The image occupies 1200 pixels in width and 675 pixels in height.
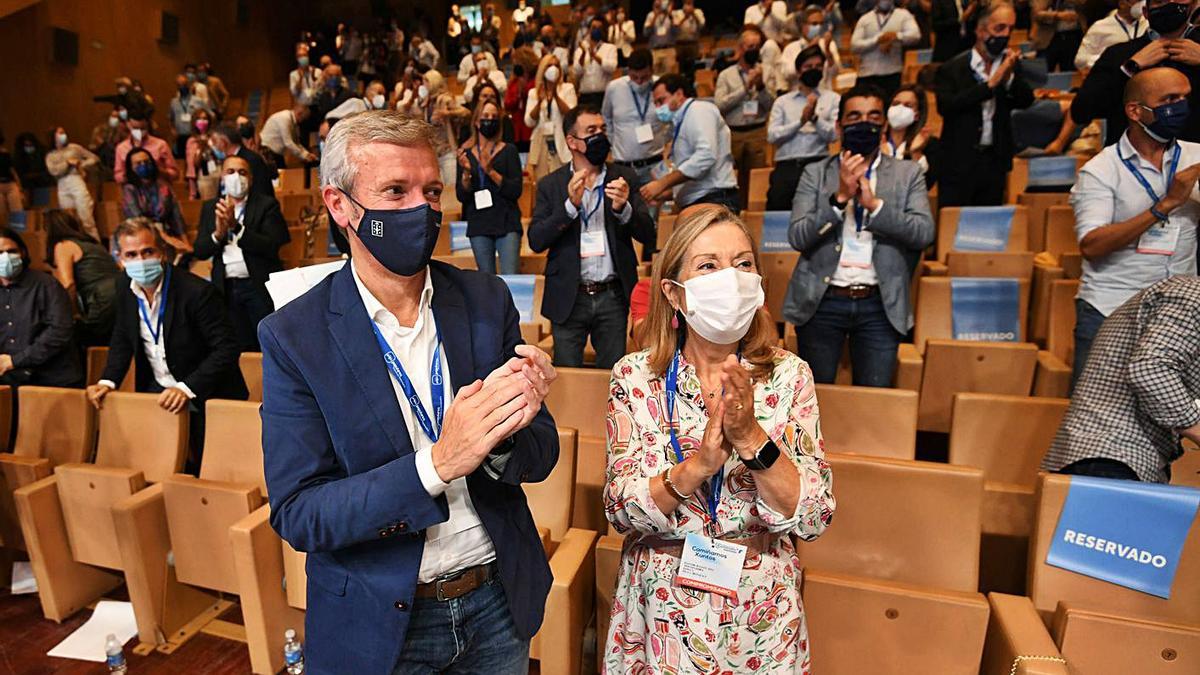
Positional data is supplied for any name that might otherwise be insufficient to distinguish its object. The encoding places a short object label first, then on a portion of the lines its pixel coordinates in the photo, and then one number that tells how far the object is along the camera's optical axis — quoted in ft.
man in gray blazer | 6.23
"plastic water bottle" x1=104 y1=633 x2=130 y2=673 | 5.90
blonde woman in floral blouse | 3.40
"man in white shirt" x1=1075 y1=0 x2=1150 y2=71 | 10.11
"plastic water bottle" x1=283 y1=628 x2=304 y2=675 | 5.88
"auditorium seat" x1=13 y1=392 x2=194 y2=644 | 6.45
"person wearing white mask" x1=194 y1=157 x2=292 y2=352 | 9.15
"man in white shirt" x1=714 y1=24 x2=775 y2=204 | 12.59
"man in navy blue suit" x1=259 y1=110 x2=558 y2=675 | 2.57
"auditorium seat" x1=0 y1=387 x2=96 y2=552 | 7.73
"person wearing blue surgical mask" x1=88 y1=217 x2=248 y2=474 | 7.25
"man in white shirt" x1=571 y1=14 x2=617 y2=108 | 17.87
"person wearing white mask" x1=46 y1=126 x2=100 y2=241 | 18.30
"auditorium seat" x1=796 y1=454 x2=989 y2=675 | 4.25
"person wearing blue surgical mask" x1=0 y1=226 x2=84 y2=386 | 9.01
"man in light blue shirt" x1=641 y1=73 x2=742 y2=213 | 9.19
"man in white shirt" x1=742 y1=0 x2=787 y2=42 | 17.67
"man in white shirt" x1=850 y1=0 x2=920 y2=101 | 13.55
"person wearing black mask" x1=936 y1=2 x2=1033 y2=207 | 9.21
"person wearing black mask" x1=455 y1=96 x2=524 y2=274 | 9.83
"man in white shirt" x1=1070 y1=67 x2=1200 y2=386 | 5.80
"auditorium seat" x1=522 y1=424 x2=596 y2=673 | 4.60
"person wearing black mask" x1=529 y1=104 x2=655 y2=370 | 7.40
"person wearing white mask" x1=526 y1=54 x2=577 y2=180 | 14.51
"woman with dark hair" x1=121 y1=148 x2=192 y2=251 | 11.73
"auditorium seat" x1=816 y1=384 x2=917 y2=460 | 6.03
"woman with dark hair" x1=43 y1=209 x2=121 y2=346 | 11.32
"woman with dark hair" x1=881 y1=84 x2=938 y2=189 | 9.05
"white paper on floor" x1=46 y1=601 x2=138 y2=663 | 6.53
